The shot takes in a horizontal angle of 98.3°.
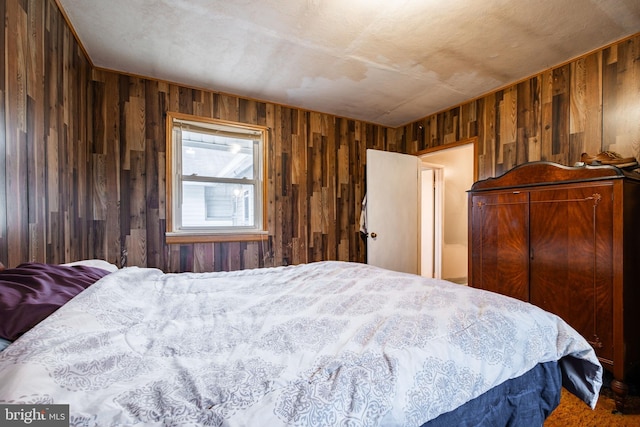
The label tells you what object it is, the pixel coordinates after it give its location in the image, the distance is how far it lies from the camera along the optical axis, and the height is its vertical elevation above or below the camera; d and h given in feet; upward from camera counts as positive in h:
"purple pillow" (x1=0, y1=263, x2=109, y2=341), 2.53 -0.89
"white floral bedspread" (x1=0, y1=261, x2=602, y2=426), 1.92 -1.38
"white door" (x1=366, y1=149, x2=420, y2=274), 11.55 +0.06
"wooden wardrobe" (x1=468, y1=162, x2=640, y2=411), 5.62 -0.86
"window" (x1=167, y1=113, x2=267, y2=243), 9.15 +1.18
